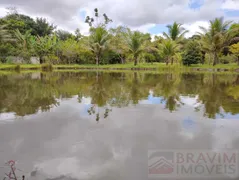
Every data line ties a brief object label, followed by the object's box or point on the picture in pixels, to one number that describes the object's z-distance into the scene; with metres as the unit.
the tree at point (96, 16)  31.64
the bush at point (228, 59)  23.96
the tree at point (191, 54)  22.39
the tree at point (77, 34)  34.49
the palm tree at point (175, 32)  24.16
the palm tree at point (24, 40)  25.69
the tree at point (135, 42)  22.17
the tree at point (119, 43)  25.27
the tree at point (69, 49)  26.28
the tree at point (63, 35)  38.09
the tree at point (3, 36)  22.30
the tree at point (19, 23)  27.24
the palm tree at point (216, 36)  20.94
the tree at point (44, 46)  24.36
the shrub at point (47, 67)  21.91
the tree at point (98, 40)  23.39
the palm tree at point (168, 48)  22.14
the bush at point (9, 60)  24.70
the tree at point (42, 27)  34.69
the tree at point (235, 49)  19.98
